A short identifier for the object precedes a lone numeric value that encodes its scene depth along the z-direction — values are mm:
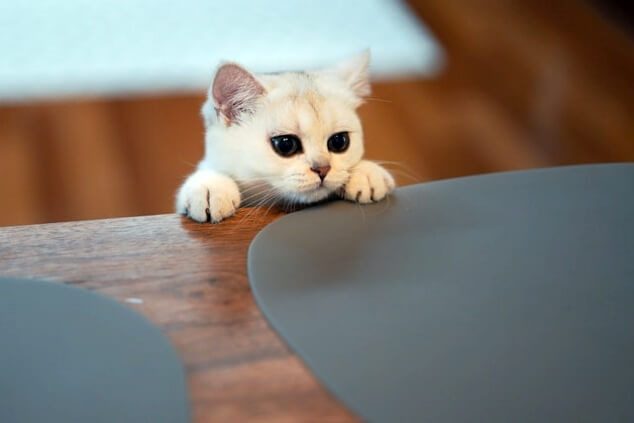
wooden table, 448
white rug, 1016
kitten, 582
